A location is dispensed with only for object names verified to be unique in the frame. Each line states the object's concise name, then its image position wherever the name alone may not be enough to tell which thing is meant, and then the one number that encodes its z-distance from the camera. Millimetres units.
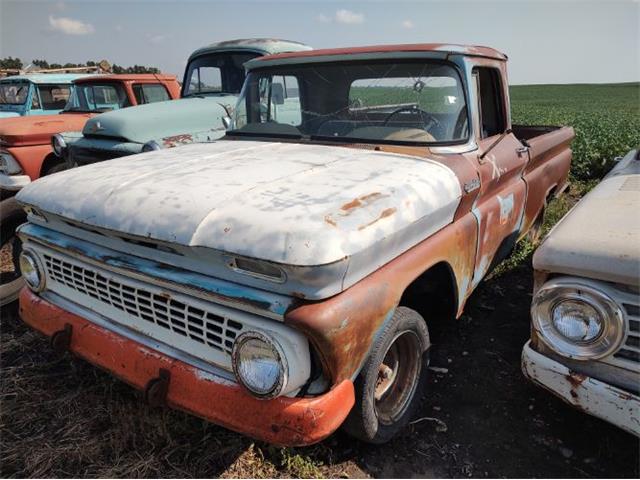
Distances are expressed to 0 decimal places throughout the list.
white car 1729
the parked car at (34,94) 8203
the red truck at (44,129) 3715
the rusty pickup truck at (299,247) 1652
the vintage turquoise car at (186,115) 5113
